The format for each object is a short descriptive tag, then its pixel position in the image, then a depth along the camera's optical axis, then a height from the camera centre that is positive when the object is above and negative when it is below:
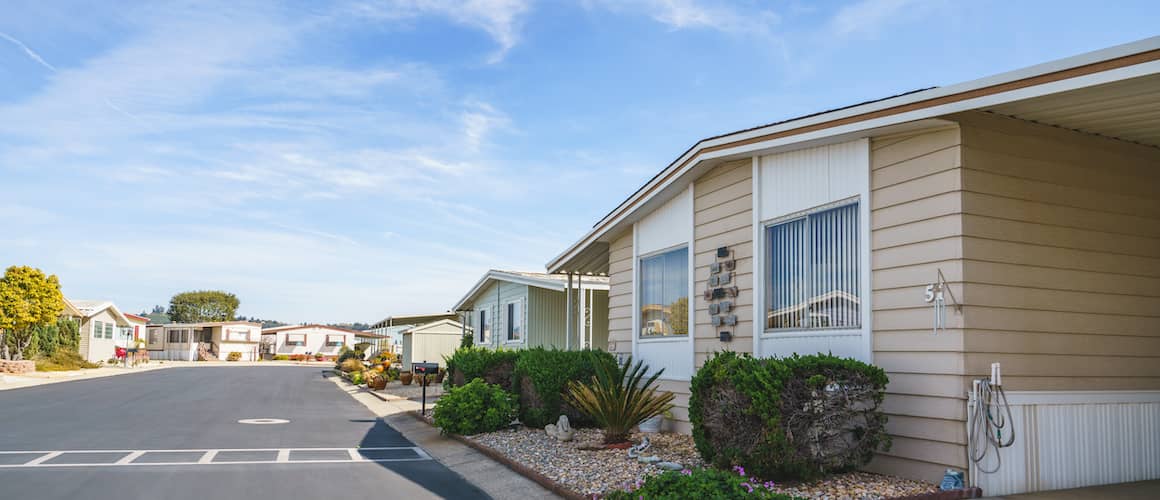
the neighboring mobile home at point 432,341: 31.98 -0.95
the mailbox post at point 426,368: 17.22 -1.11
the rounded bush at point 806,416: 7.06 -0.82
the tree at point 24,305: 32.91 +0.29
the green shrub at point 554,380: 12.16 -0.90
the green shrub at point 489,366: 14.38 -0.86
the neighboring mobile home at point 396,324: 35.75 -0.41
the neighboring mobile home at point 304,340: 74.19 -2.23
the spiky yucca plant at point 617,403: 10.21 -1.04
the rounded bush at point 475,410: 12.52 -1.40
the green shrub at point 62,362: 36.03 -2.26
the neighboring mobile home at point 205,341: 66.03 -2.20
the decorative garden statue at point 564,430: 10.98 -1.47
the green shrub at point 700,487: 5.62 -1.16
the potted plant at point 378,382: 24.94 -1.97
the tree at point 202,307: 93.62 +0.80
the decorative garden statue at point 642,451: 8.93 -1.50
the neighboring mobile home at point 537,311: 18.30 +0.18
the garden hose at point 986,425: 6.69 -0.82
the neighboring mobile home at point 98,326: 45.91 -0.77
